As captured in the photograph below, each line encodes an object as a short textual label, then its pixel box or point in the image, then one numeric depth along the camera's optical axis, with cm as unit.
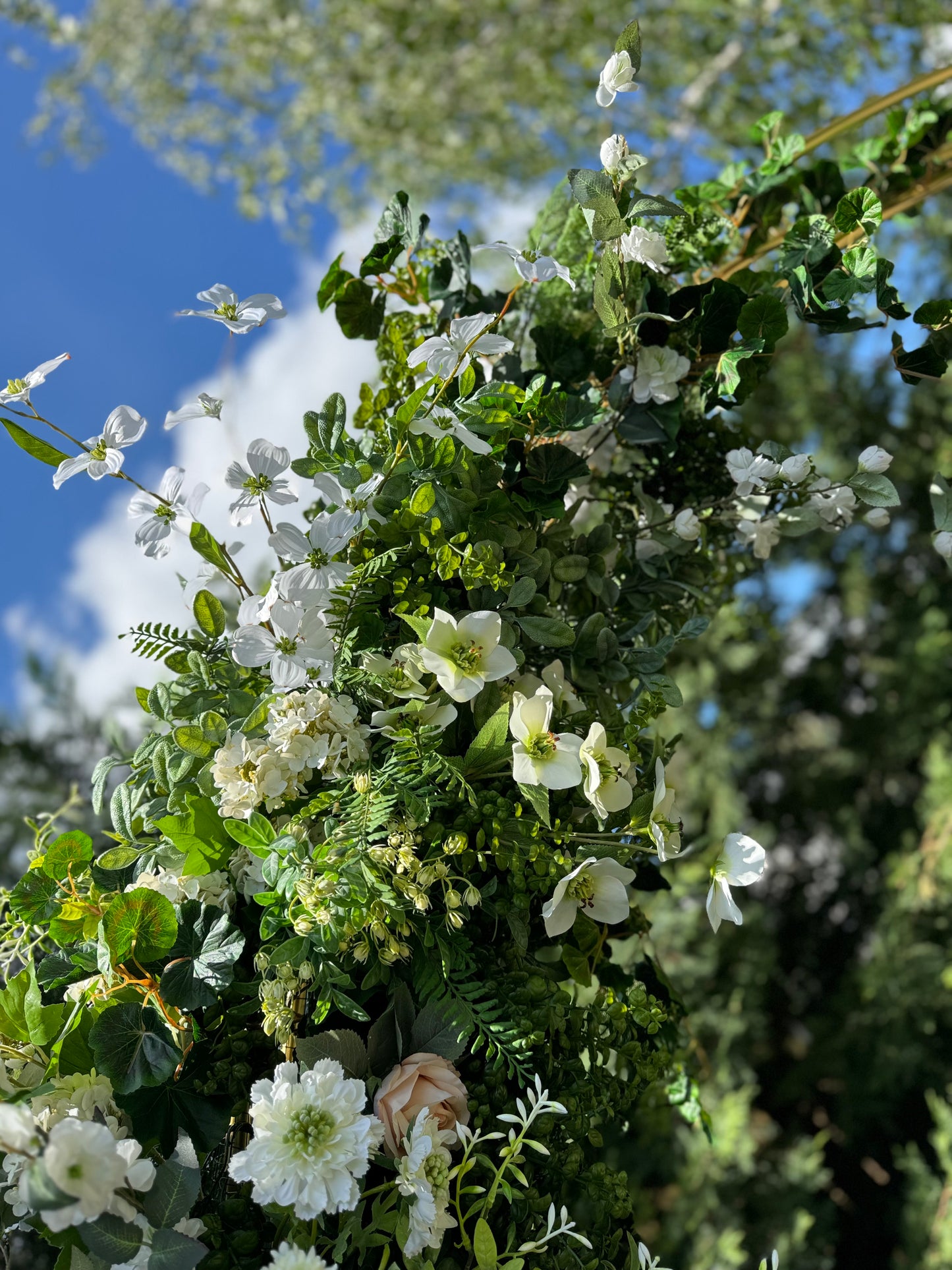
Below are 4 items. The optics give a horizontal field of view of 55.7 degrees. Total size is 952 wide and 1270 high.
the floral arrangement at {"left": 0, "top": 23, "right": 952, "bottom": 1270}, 47
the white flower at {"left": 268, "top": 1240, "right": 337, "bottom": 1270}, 40
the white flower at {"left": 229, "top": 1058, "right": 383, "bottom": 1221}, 42
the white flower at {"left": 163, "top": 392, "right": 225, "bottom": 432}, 58
